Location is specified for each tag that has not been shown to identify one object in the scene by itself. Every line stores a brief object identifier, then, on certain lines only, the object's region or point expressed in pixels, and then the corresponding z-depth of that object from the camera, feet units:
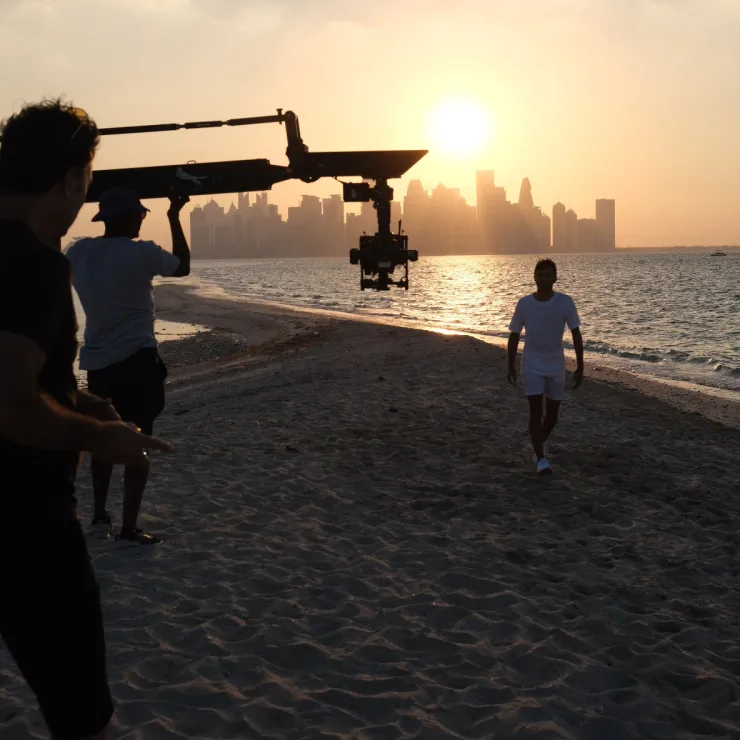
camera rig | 29.37
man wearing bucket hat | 16.17
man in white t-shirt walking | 24.91
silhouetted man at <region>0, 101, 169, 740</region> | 6.08
